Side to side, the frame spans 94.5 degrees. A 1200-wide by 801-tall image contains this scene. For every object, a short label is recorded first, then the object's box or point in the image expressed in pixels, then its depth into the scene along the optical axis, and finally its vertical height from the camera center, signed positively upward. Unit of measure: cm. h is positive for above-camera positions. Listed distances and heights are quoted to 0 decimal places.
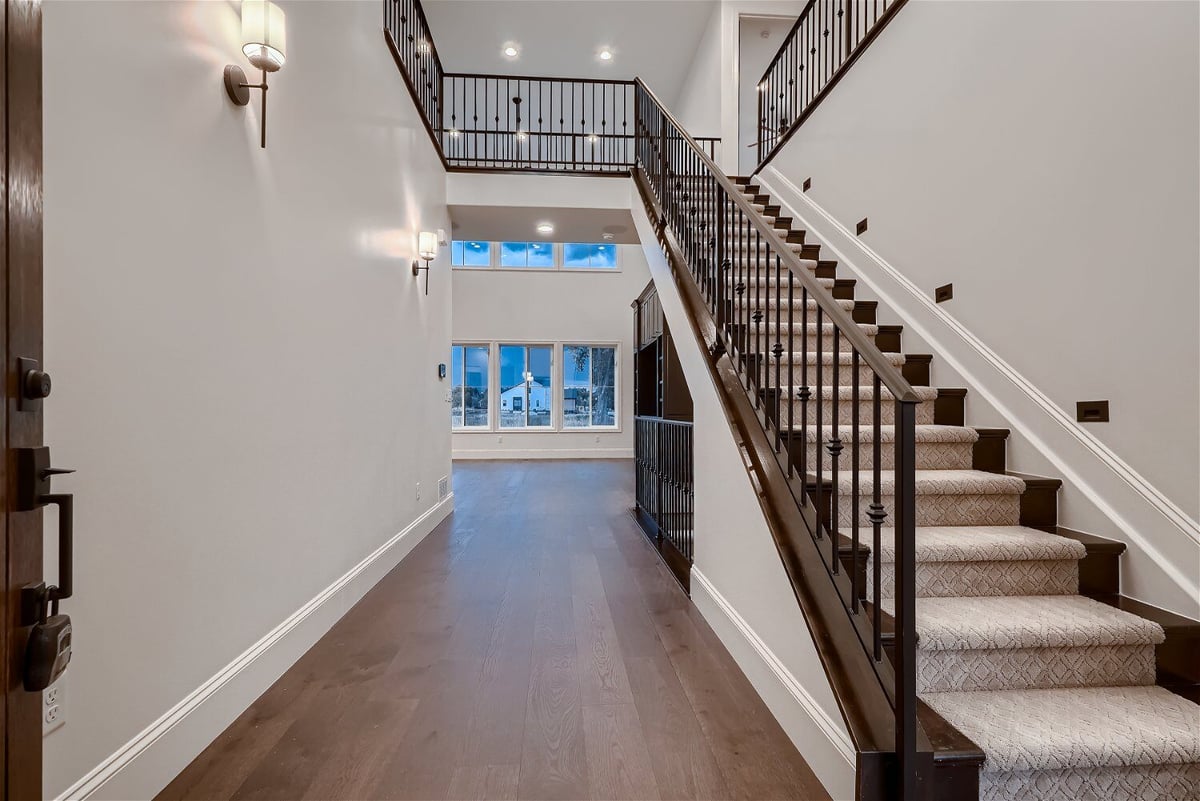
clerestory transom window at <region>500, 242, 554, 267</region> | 1080 +269
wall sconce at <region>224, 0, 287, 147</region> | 184 +118
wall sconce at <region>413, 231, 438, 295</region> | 414 +109
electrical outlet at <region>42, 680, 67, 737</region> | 117 -69
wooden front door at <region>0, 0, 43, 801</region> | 91 +11
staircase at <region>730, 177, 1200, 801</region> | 135 -73
